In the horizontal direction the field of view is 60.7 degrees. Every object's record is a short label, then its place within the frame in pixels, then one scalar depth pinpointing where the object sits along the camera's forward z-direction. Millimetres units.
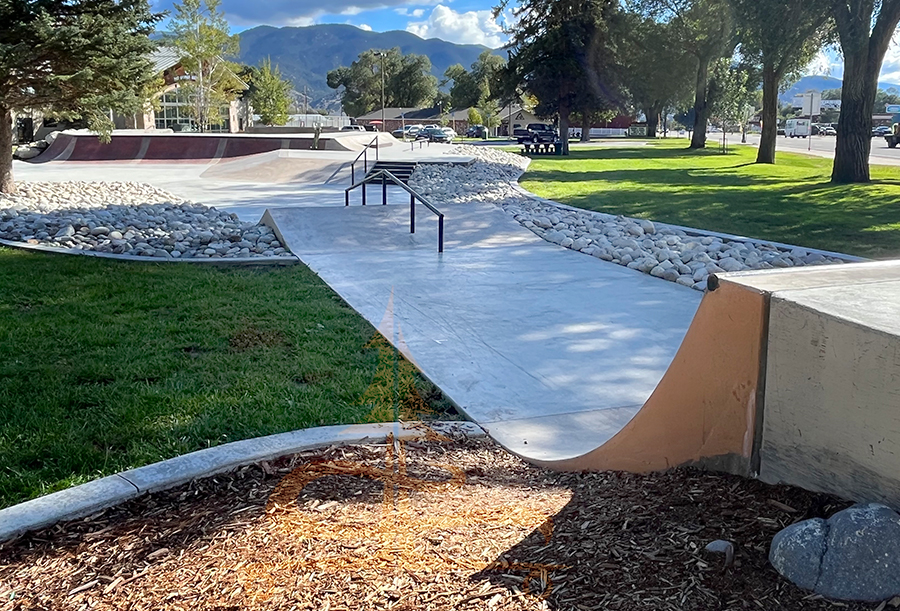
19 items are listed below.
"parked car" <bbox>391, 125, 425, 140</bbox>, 62138
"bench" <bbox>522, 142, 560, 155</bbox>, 37281
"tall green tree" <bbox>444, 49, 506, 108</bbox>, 111825
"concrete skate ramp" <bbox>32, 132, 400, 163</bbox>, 34719
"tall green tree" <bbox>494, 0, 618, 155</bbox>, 43469
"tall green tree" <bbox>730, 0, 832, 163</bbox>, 19047
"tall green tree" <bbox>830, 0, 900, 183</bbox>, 18422
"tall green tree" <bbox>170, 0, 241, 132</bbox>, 49281
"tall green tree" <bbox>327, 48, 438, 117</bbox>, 120938
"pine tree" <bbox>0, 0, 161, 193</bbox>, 13859
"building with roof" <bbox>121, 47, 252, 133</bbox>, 51000
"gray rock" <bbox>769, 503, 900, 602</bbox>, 2068
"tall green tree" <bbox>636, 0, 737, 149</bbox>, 40250
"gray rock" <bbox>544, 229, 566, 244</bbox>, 11532
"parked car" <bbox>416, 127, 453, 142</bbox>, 57625
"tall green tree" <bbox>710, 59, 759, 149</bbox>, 38059
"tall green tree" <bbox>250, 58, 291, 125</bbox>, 65812
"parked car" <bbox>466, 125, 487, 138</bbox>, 78750
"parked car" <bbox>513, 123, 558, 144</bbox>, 37969
